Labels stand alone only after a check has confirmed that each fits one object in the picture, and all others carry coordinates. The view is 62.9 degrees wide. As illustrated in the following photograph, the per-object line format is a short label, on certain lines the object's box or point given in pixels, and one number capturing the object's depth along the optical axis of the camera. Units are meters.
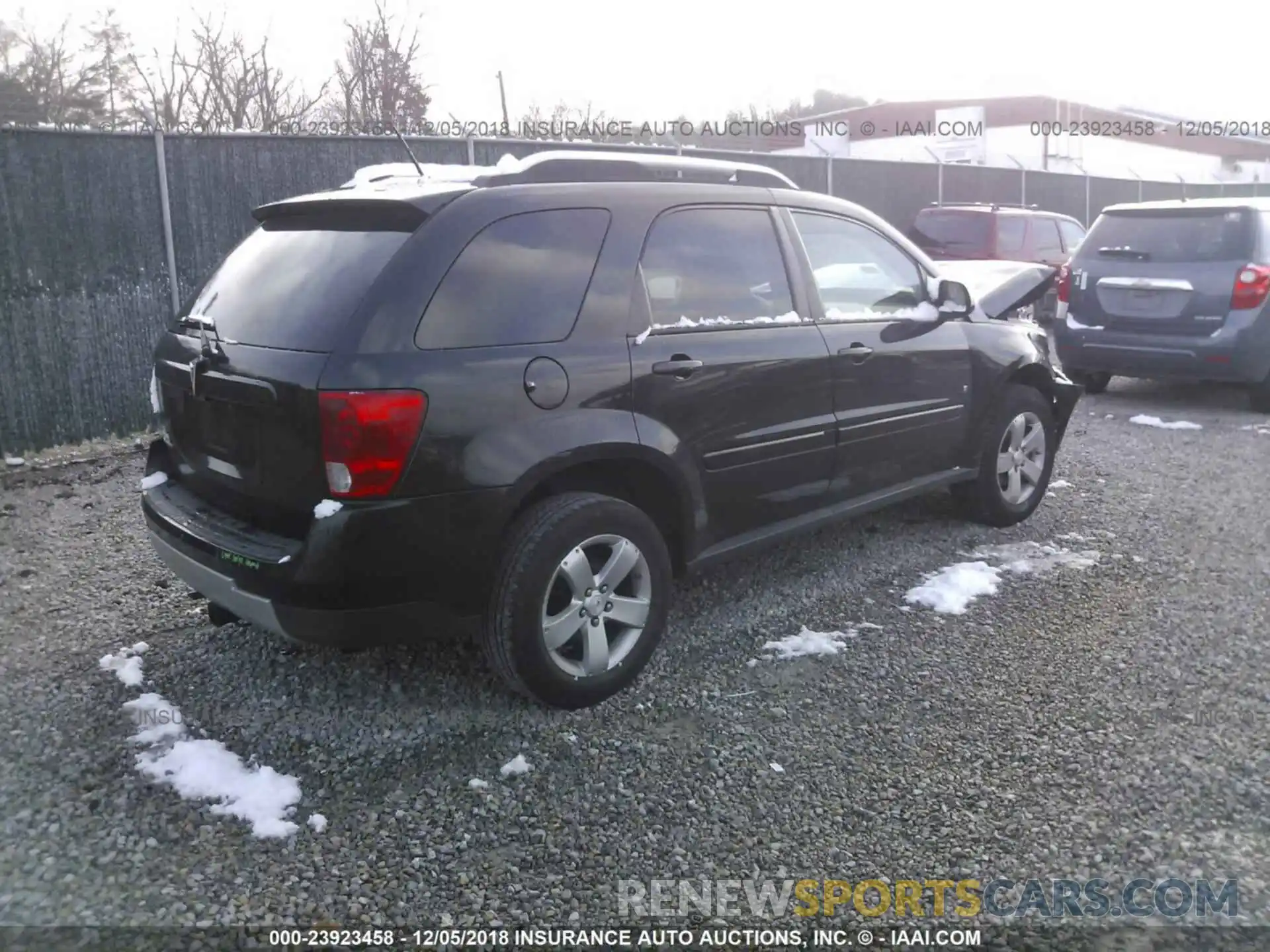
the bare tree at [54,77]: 15.42
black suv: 3.03
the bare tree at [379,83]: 17.48
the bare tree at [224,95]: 16.09
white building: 36.19
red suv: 12.95
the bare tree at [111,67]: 16.42
